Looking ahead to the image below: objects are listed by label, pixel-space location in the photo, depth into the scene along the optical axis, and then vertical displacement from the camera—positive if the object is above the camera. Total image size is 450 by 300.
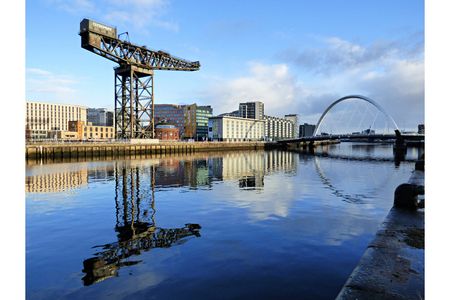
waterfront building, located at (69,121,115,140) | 172.20 +9.62
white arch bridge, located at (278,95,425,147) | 101.88 +3.59
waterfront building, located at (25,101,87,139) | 163.88 +11.41
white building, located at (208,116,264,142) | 191.35 +11.87
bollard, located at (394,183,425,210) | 12.15 -2.23
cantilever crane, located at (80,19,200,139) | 61.54 +20.90
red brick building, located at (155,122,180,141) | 131.00 +6.08
